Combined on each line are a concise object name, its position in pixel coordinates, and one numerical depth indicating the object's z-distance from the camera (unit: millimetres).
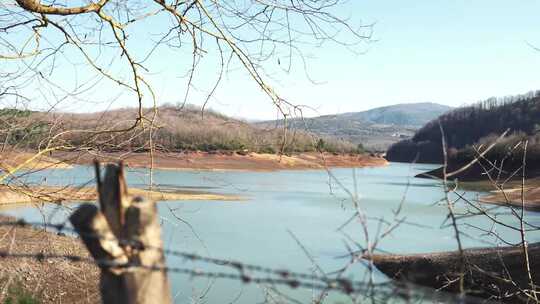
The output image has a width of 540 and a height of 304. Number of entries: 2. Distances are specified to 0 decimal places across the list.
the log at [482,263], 12289
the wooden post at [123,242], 1205
